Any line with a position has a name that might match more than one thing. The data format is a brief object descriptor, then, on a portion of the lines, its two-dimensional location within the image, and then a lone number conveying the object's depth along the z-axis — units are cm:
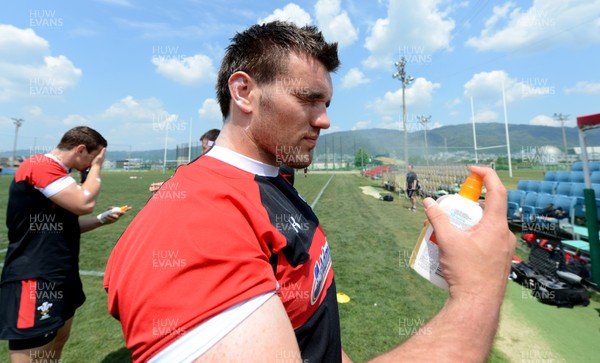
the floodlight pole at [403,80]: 2520
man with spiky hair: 66
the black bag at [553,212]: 793
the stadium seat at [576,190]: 949
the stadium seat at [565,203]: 796
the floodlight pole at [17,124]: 6482
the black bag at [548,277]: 461
